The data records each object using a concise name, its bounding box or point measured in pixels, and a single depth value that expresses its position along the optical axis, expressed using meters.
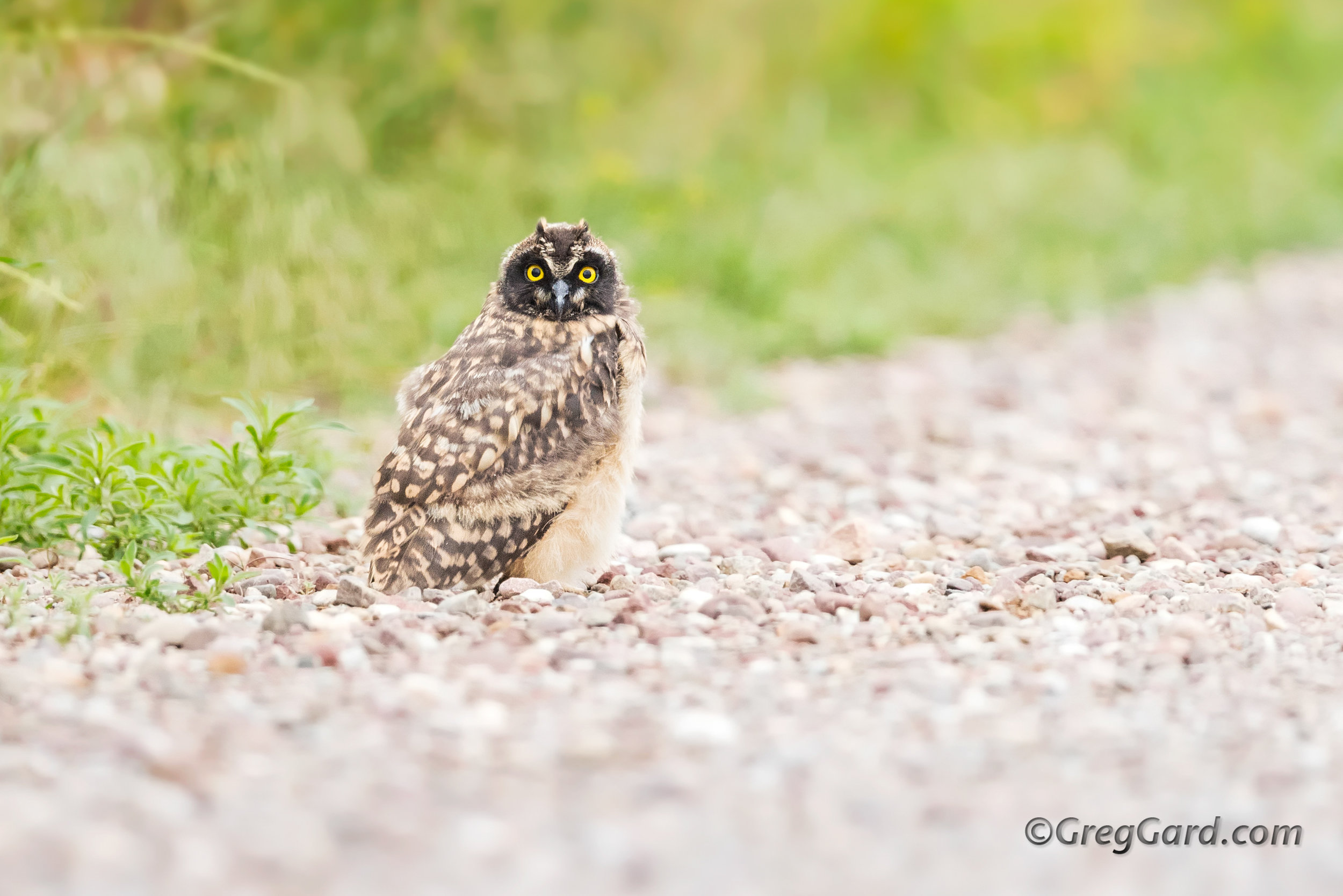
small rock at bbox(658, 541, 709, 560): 9.59
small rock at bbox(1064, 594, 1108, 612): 7.82
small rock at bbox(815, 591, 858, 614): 7.78
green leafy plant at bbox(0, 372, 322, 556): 8.56
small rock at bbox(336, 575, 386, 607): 7.84
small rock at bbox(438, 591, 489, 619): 7.64
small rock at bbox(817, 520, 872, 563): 9.52
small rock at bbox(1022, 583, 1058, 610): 7.86
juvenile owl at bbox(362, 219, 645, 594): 8.23
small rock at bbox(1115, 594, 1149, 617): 7.71
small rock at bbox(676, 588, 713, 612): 7.82
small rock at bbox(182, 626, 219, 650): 6.98
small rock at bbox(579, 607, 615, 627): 7.44
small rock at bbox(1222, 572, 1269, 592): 8.36
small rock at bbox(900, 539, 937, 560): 9.56
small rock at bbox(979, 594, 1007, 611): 7.83
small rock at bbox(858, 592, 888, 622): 7.62
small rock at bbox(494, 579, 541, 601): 8.20
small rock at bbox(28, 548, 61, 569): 8.75
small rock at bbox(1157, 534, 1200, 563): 9.27
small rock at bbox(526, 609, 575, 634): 7.29
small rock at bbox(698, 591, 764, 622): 7.67
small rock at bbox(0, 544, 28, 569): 8.37
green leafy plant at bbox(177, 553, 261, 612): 7.73
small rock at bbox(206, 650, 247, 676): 6.63
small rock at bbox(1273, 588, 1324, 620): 7.76
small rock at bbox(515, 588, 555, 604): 8.00
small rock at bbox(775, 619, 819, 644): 7.23
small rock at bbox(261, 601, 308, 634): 7.23
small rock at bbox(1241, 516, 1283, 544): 9.85
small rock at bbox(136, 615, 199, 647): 7.04
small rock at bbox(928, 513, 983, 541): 10.26
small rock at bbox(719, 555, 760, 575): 9.00
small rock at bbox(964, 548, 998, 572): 9.21
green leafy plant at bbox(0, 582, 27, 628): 7.40
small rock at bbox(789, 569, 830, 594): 8.24
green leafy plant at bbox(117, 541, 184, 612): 7.75
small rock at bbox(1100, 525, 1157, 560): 9.23
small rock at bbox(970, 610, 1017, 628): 7.55
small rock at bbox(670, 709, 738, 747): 5.74
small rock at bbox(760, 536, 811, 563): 9.47
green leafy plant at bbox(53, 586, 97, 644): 7.03
